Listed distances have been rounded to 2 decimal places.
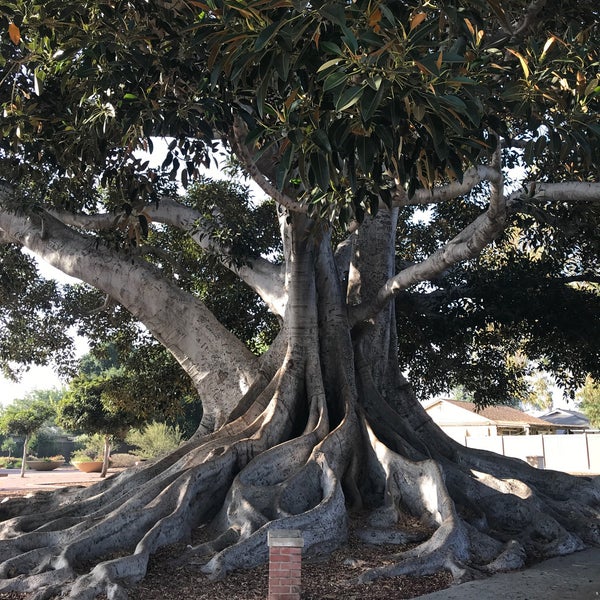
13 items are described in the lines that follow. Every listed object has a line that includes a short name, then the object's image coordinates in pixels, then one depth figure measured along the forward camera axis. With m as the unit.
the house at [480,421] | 38.28
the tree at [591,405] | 42.56
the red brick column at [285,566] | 4.90
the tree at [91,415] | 26.52
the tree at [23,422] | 32.72
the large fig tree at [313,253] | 4.01
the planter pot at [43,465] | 36.66
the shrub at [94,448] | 37.80
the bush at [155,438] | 30.15
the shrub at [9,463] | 42.94
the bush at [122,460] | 34.72
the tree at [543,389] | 50.94
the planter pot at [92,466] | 30.44
